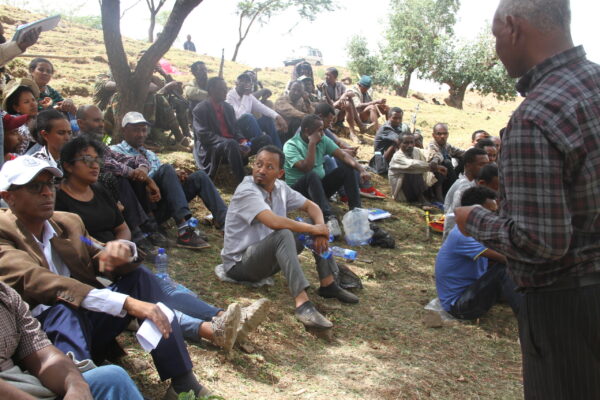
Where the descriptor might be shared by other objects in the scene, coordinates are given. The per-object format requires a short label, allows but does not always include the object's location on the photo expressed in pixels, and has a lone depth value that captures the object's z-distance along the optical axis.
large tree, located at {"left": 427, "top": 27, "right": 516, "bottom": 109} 22.50
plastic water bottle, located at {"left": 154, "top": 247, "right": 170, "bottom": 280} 4.77
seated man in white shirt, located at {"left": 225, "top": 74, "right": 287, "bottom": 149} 8.45
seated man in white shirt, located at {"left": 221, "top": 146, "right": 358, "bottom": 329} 4.28
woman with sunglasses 3.50
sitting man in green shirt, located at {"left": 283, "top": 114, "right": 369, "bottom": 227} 6.75
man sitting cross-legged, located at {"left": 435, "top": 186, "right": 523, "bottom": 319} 4.46
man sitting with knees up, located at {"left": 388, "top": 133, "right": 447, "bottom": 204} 8.54
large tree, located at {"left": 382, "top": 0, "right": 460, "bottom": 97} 24.61
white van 38.25
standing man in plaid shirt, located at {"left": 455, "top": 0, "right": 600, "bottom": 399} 1.73
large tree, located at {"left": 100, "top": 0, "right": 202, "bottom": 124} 6.64
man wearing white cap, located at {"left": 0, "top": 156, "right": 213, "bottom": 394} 2.53
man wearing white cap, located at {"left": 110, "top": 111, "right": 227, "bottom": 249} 5.39
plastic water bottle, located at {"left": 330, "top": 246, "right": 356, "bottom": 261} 5.52
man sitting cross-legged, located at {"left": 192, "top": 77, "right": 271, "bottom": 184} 7.14
